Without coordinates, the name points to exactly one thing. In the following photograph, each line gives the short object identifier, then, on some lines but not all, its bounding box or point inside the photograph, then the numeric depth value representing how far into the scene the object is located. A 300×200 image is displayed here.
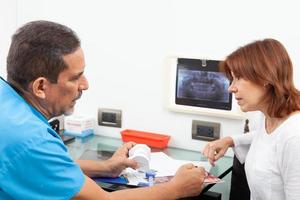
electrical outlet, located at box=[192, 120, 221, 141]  2.12
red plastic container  2.15
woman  1.38
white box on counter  2.32
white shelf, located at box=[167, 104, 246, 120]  2.05
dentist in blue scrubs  1.07
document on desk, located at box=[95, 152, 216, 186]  1.64
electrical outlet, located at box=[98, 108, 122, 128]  2.34
